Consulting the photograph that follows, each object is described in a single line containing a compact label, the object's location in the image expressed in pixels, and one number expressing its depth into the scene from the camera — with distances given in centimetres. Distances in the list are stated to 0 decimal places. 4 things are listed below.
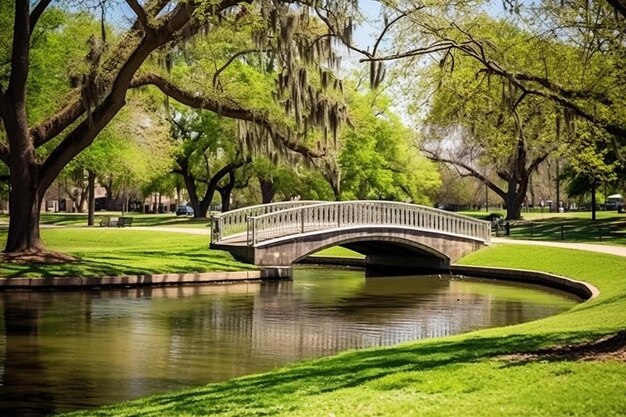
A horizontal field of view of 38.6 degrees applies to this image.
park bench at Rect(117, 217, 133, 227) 5358
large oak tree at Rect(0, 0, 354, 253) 2403
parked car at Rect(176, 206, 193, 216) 9920
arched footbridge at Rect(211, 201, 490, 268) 3322
